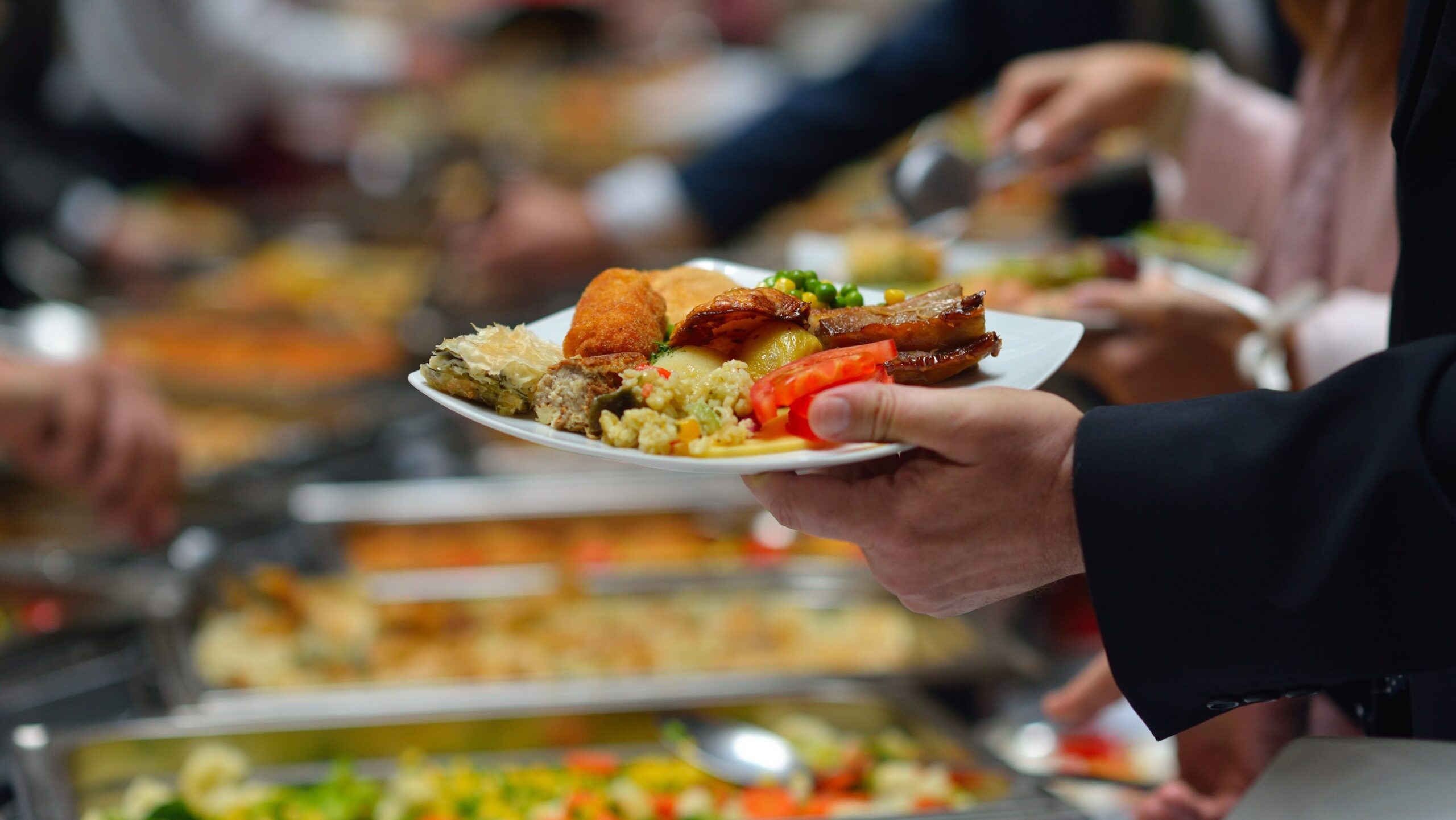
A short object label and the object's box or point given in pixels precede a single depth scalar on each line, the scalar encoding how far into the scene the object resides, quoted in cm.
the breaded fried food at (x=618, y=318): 124
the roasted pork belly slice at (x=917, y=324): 123
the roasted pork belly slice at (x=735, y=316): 122
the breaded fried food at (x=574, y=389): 121
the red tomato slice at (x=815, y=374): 119
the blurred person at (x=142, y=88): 477
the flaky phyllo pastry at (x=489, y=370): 122
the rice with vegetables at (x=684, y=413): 119
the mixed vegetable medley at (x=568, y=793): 155
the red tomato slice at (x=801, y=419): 119
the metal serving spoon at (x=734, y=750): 158
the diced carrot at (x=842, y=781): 159
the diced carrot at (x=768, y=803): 155
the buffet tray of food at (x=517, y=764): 156
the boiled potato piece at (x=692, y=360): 123
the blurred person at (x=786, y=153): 325
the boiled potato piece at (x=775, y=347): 123
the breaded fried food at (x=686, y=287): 128
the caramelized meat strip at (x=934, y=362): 123
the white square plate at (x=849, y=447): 117
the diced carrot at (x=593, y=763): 163
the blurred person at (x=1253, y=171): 145
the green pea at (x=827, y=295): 127
